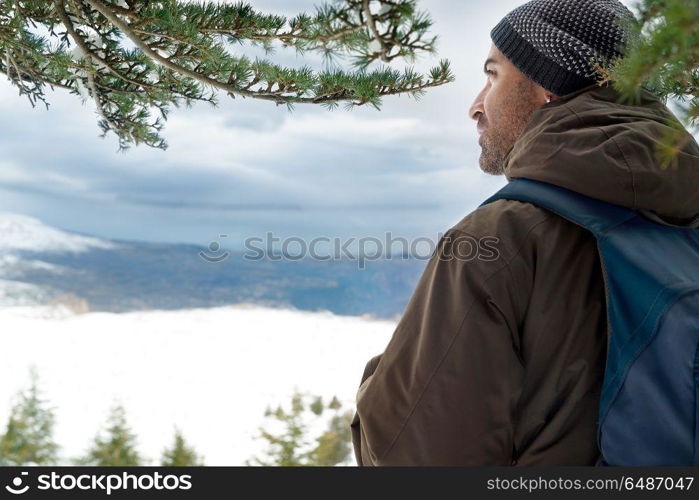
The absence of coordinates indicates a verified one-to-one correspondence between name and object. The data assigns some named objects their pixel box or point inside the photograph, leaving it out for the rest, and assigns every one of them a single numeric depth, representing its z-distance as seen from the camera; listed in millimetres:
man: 1055
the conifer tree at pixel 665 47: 599
